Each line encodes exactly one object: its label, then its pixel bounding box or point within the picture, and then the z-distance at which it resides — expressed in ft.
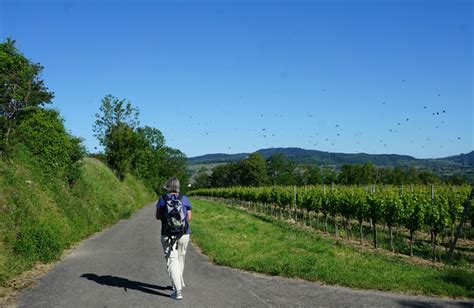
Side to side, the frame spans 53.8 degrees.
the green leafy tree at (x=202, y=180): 551.59
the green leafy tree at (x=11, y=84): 53.62
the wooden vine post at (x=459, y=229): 42.16
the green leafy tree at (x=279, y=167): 450.30
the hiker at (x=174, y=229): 26.09
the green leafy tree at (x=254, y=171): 420.36
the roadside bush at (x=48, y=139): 58.85
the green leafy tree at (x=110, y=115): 188.34
